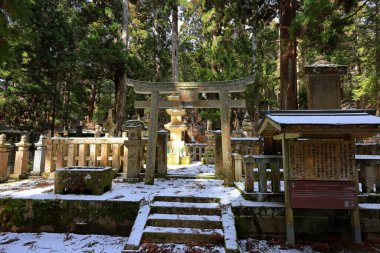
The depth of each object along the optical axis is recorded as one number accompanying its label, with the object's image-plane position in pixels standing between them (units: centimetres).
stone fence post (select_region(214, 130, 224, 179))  752
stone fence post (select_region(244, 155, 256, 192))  530
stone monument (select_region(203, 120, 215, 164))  1182
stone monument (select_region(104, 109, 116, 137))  1509
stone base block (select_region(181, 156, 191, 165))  1182
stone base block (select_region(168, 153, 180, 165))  1175
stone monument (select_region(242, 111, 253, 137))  1276
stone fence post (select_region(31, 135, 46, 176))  793
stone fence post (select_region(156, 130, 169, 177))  791
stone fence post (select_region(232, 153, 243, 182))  679
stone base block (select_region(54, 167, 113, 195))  555
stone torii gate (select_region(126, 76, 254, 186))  684
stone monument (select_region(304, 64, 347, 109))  673
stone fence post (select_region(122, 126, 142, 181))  712
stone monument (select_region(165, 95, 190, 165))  1181
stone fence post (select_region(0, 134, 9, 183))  731
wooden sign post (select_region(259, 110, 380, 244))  438
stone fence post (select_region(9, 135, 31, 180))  760
